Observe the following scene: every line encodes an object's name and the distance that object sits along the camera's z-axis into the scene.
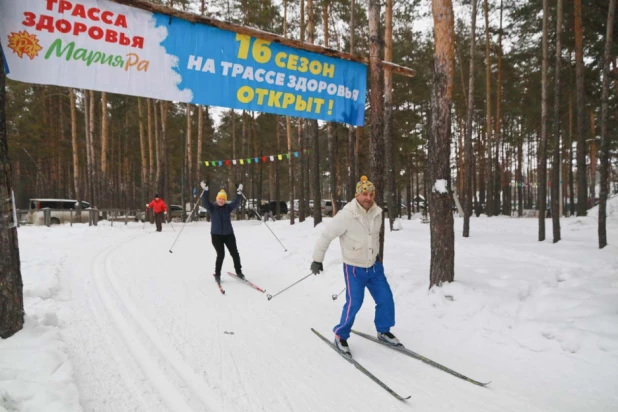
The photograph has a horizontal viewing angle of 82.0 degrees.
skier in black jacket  7.31
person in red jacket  17.17
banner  4.33
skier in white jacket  3.99
